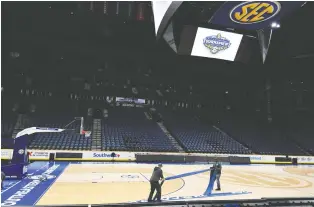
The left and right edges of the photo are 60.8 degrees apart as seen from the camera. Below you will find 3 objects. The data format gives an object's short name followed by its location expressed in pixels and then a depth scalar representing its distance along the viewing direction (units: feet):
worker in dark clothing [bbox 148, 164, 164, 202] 33.29
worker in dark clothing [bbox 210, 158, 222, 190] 41.30
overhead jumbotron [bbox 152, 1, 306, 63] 53.01
